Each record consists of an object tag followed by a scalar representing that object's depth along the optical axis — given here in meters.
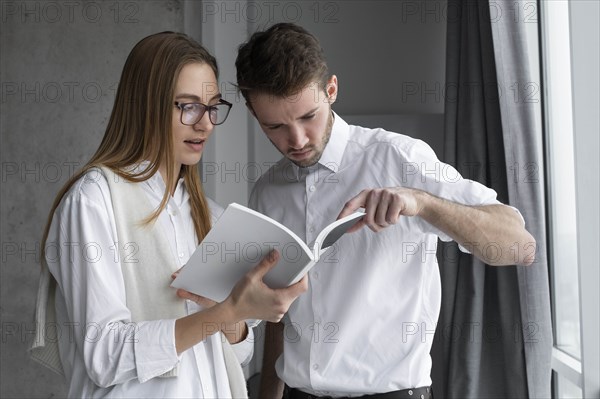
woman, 1.50
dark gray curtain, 2.57
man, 1.80
